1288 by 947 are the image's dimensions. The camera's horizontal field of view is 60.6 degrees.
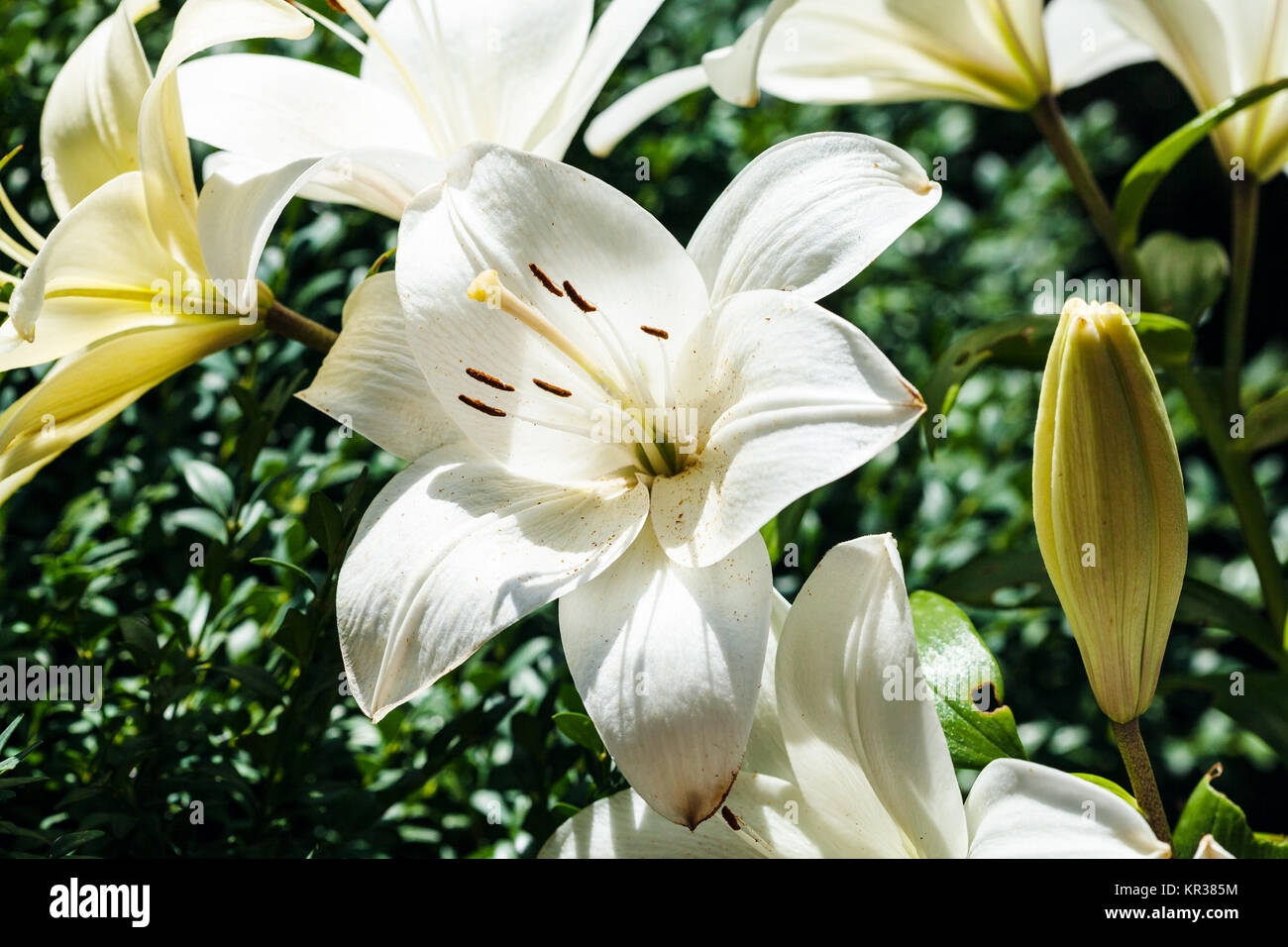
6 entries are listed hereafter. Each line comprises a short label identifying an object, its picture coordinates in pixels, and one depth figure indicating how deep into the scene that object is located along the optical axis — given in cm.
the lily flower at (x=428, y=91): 60
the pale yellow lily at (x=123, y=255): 53
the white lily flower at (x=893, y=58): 71
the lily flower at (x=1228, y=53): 71
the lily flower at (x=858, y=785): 45
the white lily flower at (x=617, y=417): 46
